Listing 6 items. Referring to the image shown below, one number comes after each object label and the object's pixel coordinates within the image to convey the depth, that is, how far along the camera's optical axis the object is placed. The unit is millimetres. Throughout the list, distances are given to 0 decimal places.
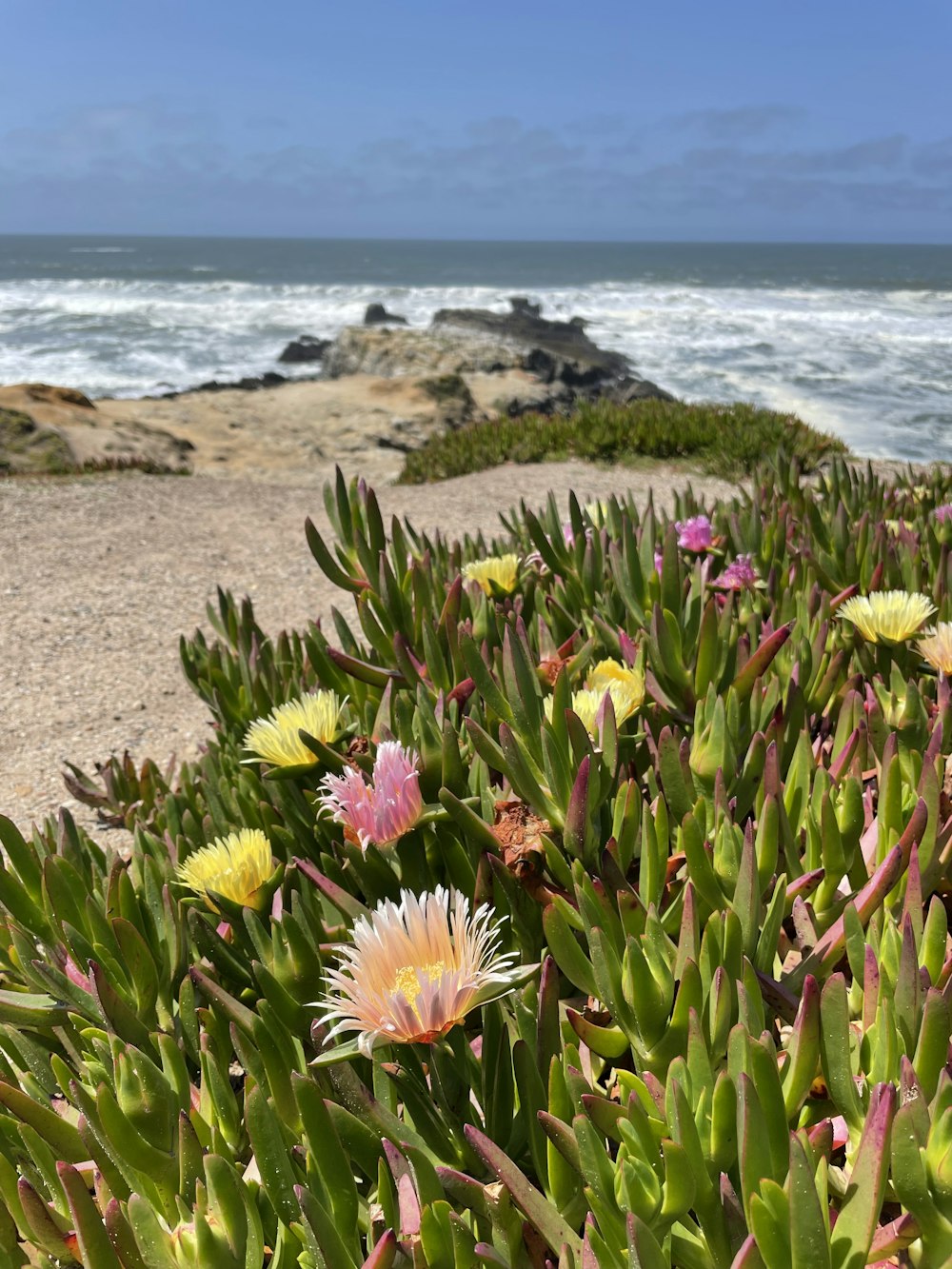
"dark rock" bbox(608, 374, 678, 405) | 15984
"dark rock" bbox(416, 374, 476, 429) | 12664
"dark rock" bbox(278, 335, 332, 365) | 22984
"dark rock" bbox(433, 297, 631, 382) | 20194
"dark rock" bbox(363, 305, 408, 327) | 29766
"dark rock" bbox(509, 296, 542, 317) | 31859
